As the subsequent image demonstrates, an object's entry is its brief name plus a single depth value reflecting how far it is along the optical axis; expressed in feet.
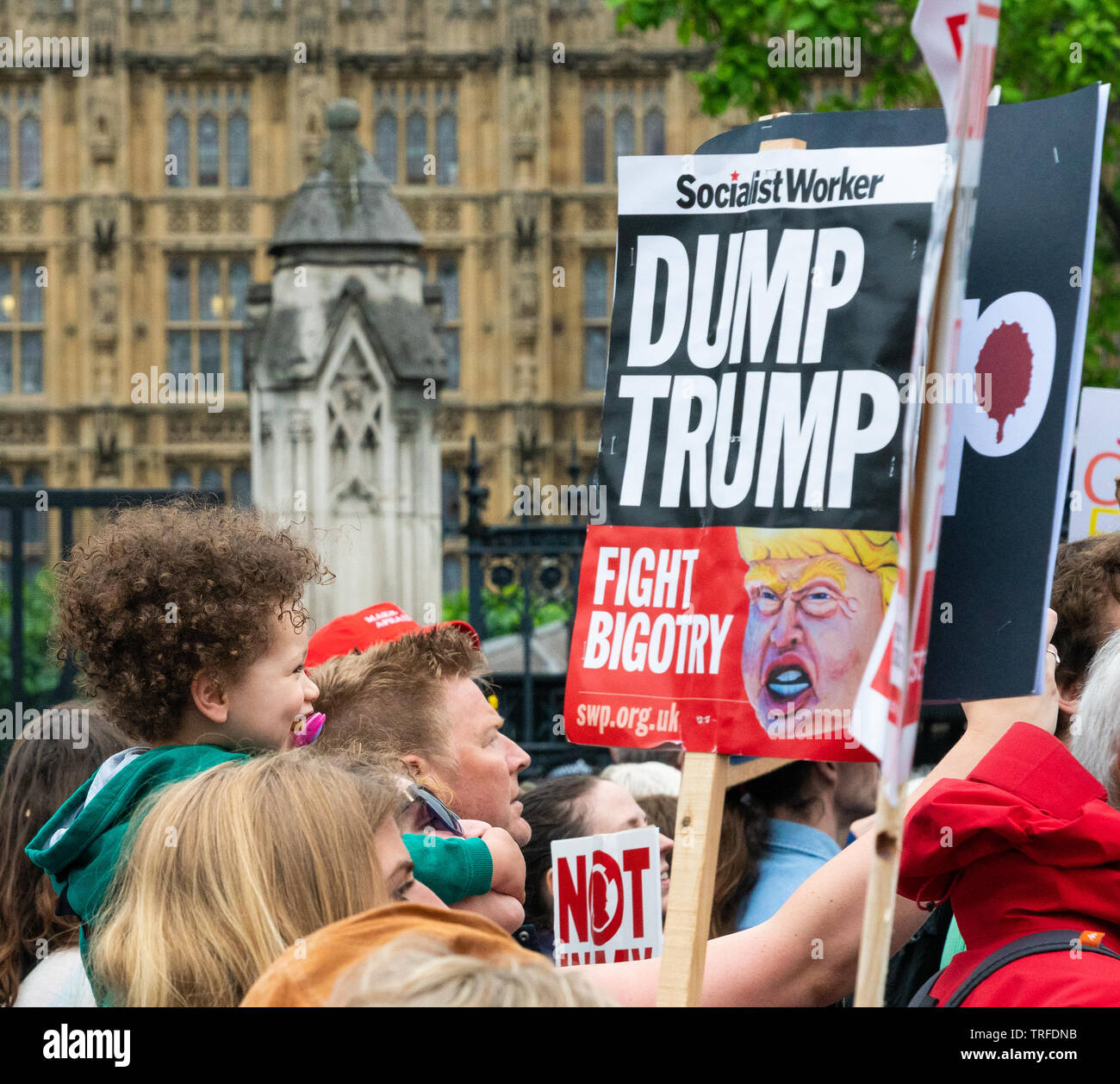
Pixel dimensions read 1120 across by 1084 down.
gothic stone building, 81.56
